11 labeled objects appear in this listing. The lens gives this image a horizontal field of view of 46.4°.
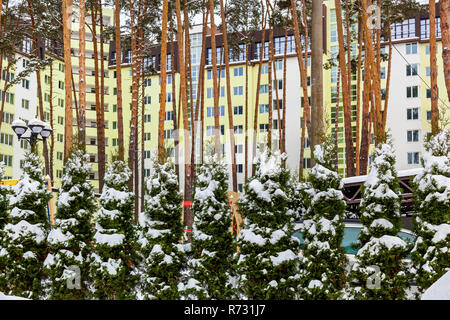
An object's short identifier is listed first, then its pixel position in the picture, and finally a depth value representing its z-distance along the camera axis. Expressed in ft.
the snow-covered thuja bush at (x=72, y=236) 31.09
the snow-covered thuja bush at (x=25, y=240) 32.01
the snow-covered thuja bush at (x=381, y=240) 27.35
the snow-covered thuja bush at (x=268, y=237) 28.71
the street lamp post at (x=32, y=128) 41.93
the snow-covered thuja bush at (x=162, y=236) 30.09
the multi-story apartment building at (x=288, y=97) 150.00
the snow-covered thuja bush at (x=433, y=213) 26.76
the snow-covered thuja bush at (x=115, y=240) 30.73
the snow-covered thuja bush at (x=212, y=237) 29.91
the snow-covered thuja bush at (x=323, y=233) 28.35
